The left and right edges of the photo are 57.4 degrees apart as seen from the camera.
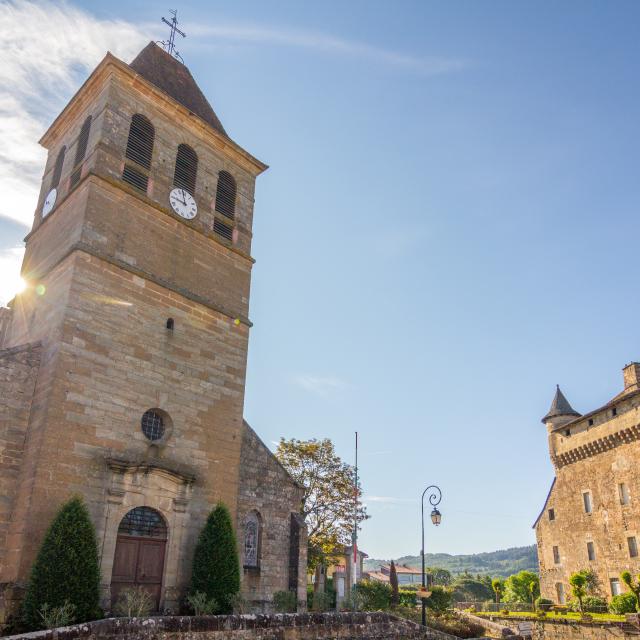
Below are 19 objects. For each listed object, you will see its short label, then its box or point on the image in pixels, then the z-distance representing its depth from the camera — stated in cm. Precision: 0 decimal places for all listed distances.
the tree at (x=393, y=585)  2921
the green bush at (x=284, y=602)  1784
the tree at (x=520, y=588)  5481
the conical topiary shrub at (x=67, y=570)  1218
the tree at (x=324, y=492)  3204
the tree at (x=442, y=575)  9401
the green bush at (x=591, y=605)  3269
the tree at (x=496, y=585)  4457
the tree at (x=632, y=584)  3017
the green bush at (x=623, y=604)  3014
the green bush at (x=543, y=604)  3541
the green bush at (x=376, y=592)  2523
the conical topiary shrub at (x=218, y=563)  1523
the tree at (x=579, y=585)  3284
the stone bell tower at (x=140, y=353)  1424
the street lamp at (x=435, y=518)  1978
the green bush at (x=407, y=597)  3576
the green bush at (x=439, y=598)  2802
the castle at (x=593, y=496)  3484
